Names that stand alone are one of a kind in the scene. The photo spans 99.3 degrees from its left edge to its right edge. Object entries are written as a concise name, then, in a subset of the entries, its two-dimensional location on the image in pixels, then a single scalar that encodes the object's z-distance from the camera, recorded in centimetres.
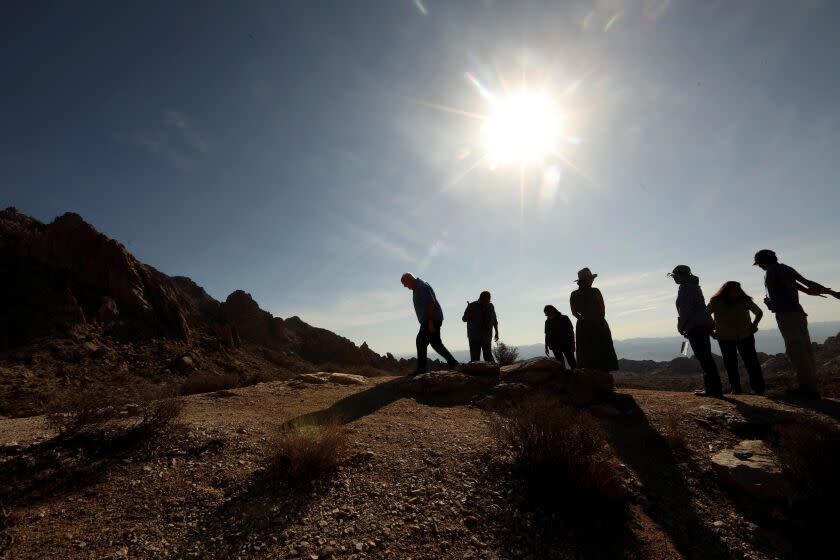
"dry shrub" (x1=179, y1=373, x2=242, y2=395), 951
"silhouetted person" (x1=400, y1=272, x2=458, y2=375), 898
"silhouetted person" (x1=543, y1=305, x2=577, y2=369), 912
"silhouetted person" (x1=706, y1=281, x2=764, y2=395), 691
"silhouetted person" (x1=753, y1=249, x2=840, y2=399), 624
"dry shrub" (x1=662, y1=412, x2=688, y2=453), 474
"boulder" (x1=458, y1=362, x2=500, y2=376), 866
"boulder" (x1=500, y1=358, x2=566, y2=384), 786
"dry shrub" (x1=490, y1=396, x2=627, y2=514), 347
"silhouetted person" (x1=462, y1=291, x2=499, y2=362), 1046
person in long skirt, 759
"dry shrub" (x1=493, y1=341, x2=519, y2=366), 1209
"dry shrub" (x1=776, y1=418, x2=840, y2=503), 356
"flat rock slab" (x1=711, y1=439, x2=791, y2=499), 368
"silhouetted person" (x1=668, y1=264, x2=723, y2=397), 663
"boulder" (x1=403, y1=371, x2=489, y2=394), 795
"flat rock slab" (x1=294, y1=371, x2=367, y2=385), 1009
